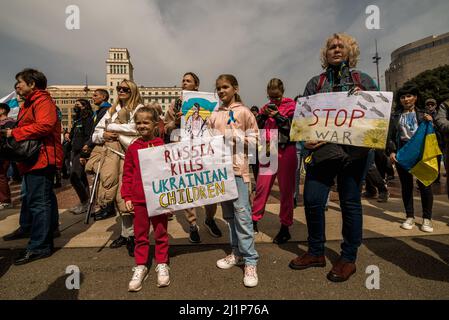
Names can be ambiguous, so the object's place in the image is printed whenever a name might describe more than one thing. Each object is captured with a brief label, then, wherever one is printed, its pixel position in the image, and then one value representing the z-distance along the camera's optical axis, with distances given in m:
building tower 105.92
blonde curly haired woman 2.25
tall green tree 33.75
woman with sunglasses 2.90
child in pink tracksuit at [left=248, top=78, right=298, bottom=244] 3.07
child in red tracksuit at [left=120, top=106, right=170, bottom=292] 2.31
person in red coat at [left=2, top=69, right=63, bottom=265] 2.78
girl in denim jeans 2.29
